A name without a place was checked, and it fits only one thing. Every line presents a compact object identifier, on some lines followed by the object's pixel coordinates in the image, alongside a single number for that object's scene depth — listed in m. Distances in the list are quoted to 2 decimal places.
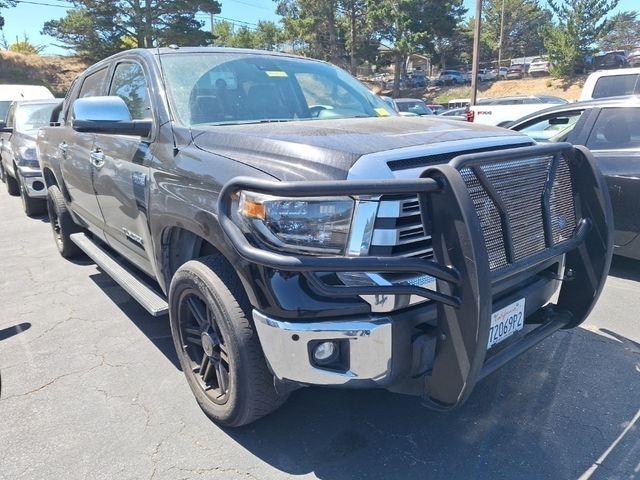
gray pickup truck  2.02
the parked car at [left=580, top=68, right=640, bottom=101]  8.38
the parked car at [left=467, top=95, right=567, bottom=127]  11.82
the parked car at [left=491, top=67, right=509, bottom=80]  47.17
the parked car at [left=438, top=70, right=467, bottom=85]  48.59
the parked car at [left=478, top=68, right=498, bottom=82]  47.59
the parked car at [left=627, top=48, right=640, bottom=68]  35.94
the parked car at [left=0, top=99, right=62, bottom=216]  7.97
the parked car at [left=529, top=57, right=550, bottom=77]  43.74
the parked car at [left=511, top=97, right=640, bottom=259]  4.64
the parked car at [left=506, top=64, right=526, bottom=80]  46.03
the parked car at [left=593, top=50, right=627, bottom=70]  35.97
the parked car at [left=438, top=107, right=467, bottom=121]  20.60
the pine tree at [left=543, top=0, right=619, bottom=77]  38.97
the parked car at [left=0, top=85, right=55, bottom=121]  12.38
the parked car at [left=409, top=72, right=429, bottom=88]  49.94
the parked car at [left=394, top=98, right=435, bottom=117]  19.73
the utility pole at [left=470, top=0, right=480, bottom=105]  22.30
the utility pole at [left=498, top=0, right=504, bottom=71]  54.36
